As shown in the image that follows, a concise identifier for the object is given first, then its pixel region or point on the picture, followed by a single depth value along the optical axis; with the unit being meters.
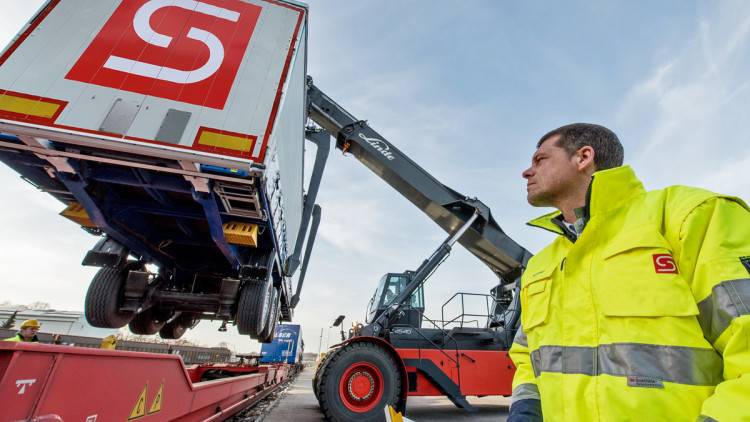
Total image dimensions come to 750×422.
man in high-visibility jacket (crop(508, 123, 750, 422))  0.87
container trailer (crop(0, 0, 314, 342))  2.85
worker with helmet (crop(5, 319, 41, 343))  4.95
